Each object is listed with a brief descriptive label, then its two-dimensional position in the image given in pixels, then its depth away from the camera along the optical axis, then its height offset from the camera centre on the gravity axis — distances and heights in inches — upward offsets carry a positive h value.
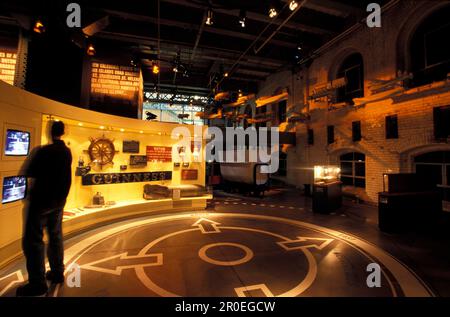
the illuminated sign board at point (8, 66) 241.9 +117.7
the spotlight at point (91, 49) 288.8 +165.2
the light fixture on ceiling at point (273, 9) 257.8 +206.2
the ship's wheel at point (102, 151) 257.1 +18.2
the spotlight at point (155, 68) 401.7 +194.0
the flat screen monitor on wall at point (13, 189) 137.7 -17.9
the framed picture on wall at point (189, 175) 343.6 -15.5
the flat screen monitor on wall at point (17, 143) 140.9 +15.2
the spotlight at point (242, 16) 278.7 +208.5
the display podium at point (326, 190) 311.9 -35.1
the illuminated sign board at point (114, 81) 323.6 +140.3
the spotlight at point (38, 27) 220.2 +150.5
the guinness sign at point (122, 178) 257.4 -17.9
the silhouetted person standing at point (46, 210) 108.5 -25.7
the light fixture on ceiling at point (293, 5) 255.1 +205.2
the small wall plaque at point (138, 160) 294.7 +7.4
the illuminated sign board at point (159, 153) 312.5 +19.0
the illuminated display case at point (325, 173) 350.9 -9.3
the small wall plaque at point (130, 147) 288.0 +26.4
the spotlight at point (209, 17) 267.7 +199.6
